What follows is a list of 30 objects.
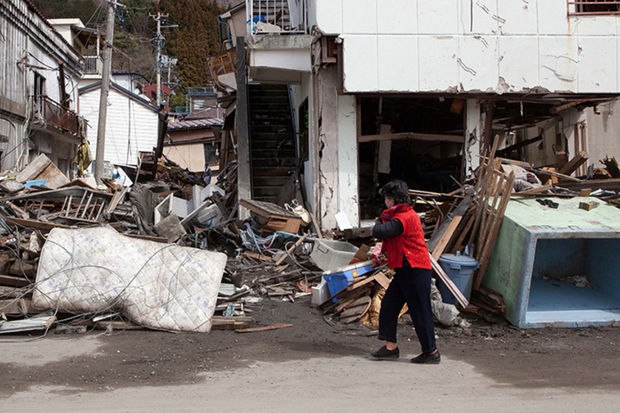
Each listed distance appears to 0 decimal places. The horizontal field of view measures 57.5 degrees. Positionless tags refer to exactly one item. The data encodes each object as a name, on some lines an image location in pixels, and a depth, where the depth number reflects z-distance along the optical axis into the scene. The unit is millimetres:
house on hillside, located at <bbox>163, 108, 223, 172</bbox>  37219
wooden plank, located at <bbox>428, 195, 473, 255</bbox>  7887
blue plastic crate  7430
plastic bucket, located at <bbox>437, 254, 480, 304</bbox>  7340
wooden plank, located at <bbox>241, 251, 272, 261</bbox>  10140
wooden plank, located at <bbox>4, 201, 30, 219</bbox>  9838
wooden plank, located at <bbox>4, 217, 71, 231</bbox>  8914
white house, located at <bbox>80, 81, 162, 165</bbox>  35219
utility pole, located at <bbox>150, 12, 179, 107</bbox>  37300
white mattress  6875
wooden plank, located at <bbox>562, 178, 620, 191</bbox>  9476
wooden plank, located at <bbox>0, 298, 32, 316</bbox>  6953
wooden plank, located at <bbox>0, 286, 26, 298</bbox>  7191
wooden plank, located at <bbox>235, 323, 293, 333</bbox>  6902
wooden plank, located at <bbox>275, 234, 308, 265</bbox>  9854
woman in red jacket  5637
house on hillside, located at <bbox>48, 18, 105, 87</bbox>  31328
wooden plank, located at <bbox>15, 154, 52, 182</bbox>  12641
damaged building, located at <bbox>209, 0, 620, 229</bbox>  10836
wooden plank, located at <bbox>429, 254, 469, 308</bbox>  7199
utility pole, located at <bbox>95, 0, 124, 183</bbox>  19545
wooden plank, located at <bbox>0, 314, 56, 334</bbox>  6605
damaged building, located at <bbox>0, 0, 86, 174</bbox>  18672
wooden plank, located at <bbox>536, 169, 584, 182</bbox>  10256
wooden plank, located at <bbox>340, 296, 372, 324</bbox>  7277
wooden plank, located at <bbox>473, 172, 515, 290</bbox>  7359
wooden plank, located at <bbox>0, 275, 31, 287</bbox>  7590
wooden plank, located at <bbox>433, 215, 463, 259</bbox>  7730
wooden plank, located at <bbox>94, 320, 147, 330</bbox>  6836
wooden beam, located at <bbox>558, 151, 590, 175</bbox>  11445
